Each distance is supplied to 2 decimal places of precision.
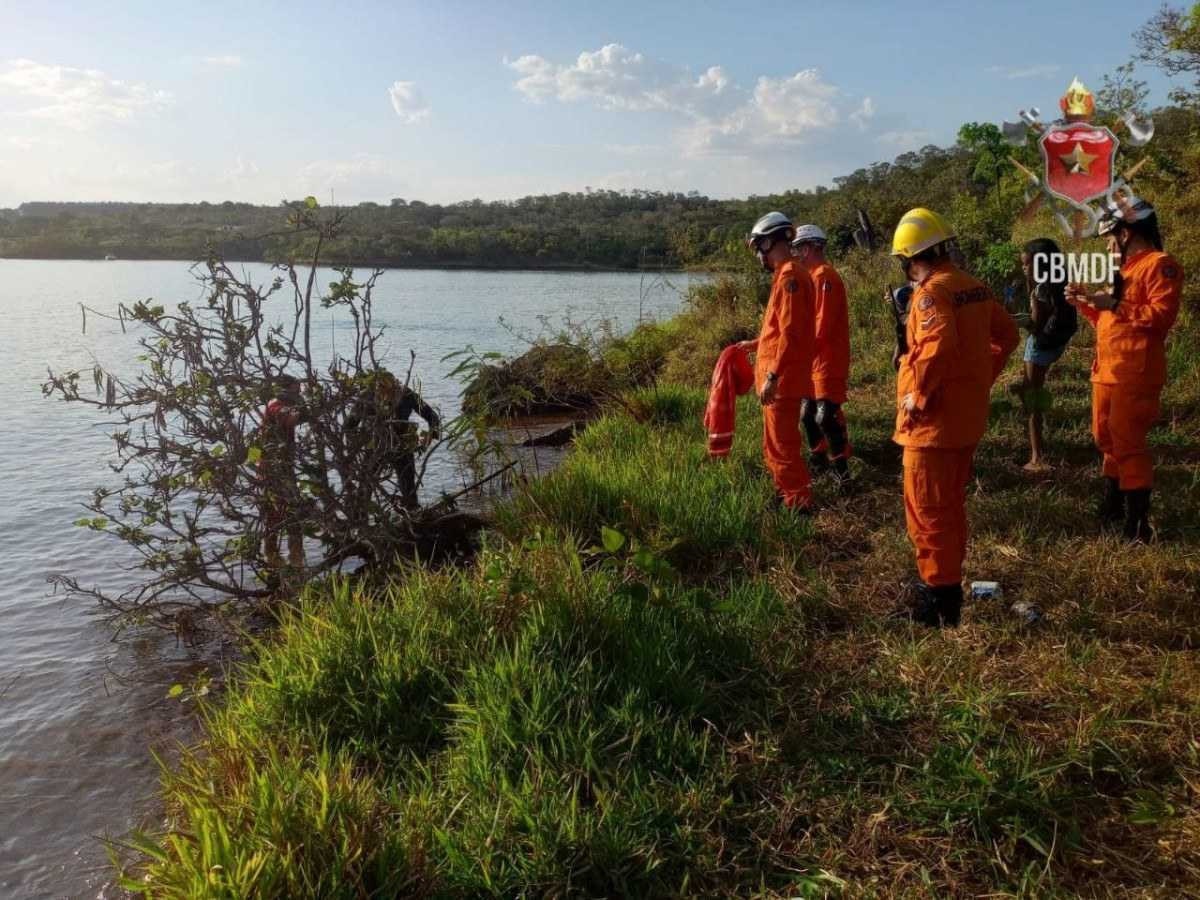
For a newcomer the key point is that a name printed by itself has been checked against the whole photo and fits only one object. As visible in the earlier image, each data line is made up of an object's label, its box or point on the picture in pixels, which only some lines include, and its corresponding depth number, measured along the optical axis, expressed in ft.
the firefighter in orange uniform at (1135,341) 15.20
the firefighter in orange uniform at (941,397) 12.43
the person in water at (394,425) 17.85
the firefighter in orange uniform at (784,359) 17.15
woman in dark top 19.60
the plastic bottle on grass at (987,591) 13.74
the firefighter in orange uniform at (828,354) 19.33
